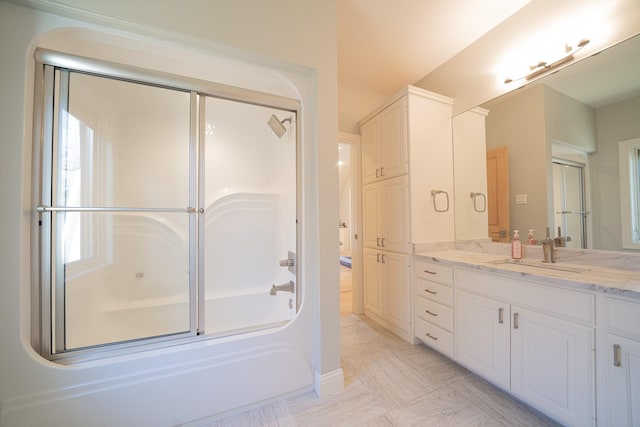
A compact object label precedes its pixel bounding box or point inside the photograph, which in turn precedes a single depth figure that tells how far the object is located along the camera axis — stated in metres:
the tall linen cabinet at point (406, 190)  2.09
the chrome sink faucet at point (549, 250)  1.58
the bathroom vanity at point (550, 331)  0.99
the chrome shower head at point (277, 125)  1.85
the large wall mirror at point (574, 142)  1.36
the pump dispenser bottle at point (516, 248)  1.74
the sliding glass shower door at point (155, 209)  1.14
